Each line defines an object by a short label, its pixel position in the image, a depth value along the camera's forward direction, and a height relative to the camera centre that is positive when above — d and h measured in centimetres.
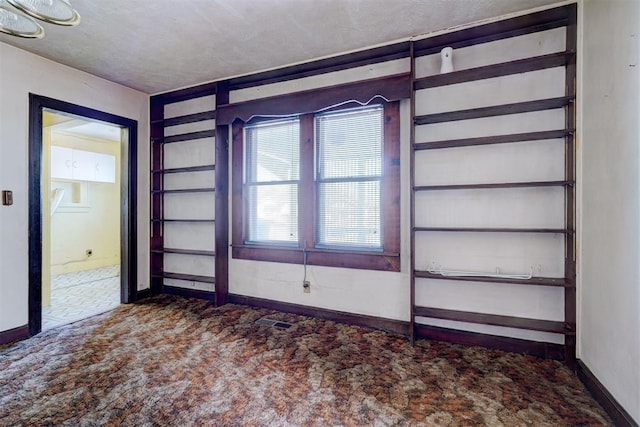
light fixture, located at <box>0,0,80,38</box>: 151 +100
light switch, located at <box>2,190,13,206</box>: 276 +12
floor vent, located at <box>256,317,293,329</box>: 304 -107
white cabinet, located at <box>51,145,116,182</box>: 544 +83
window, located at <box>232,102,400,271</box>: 297 +24
